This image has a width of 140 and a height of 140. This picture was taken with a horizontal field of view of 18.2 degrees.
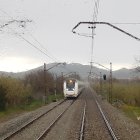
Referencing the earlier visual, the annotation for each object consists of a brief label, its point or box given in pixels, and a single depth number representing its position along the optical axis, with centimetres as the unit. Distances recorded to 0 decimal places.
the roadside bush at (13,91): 5549
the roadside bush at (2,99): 4863
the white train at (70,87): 6631
